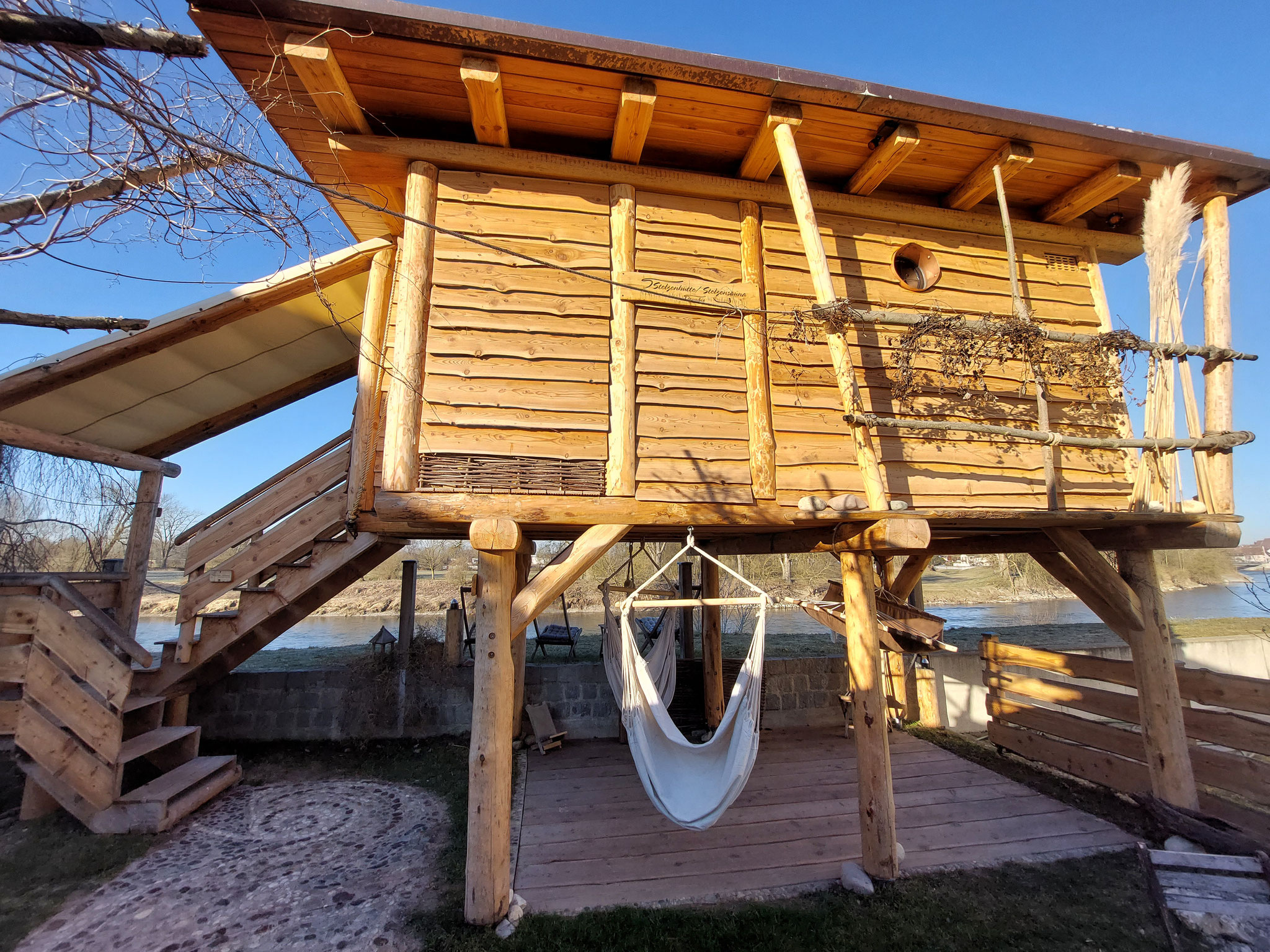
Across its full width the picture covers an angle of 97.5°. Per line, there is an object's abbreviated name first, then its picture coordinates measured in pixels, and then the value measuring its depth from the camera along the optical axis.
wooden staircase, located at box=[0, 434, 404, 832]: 3.77
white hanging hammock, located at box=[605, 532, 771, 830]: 2.86
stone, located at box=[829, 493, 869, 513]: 3.13
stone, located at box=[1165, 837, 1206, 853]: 3.54
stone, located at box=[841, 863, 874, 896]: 3.04
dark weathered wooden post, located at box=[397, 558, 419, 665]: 5.98
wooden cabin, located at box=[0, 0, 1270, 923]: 3.14
